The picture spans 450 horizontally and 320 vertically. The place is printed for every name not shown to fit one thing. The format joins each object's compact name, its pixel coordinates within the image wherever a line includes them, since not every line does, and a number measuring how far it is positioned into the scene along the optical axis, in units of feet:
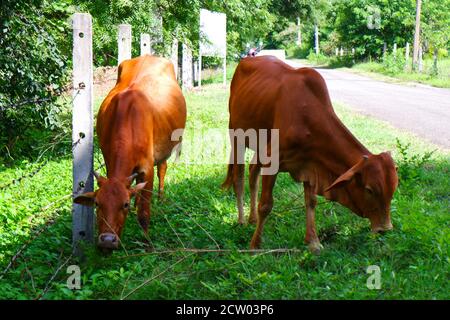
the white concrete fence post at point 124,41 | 28.19
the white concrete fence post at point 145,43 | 31.32
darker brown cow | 16.22
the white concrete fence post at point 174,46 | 36.63
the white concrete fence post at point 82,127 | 17.01
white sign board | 38.68
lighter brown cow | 16.37
